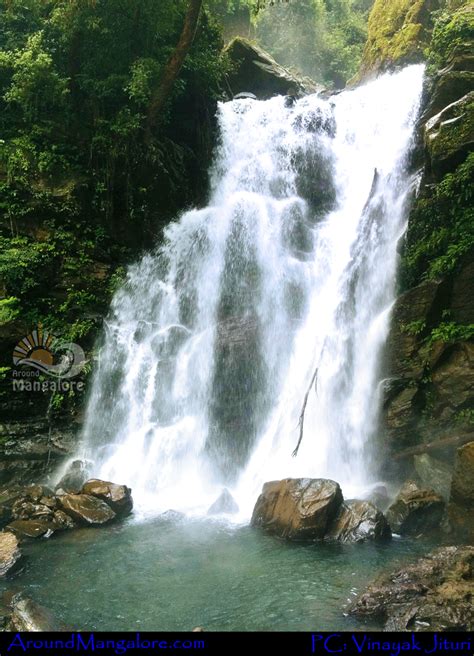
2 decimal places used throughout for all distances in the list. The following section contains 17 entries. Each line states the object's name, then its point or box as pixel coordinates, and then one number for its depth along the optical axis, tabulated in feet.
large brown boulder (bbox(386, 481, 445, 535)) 26.17
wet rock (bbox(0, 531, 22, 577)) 23.01
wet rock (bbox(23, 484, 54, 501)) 31.22
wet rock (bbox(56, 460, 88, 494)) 33.09
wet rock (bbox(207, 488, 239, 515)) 30.07
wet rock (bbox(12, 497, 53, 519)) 29.35
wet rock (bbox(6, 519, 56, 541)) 27.48
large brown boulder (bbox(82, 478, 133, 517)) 29.76
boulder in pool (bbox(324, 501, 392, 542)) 24.94
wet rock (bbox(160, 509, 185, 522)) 29.35
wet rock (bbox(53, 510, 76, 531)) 28.33
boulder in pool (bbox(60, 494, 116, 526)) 28.66
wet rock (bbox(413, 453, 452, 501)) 28.48
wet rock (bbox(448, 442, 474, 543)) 24.61
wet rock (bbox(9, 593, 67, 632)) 17.15
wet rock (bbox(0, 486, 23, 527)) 29.86
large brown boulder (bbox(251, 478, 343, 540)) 25.52
